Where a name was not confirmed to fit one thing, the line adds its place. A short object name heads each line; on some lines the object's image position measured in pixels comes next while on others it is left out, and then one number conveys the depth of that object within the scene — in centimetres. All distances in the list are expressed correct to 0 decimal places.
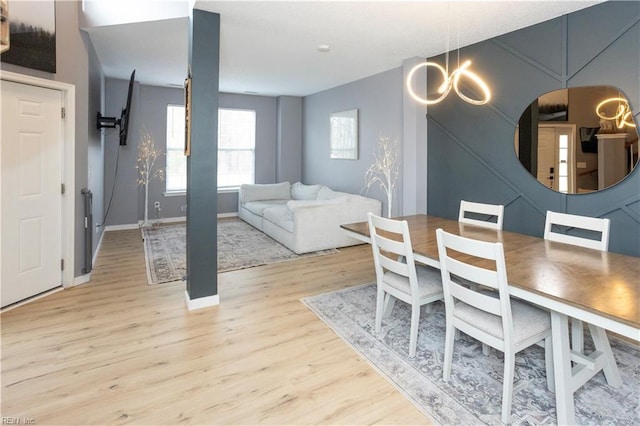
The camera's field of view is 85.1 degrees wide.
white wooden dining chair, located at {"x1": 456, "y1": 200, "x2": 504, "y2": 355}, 307
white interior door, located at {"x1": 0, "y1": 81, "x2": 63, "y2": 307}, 299
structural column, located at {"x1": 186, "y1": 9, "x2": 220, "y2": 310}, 303
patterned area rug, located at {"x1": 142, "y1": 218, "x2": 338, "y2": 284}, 421
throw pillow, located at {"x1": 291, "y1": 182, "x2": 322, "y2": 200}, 668
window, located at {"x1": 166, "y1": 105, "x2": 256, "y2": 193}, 704
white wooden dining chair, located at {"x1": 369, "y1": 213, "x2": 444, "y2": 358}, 238
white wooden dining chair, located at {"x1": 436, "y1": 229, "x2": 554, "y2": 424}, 178
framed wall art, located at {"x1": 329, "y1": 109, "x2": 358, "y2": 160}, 609
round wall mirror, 293
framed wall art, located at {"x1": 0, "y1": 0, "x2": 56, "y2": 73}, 283
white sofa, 489
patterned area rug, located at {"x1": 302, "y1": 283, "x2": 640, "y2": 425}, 184
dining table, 145
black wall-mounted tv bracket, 489
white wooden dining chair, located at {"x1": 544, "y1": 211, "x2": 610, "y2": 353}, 220
